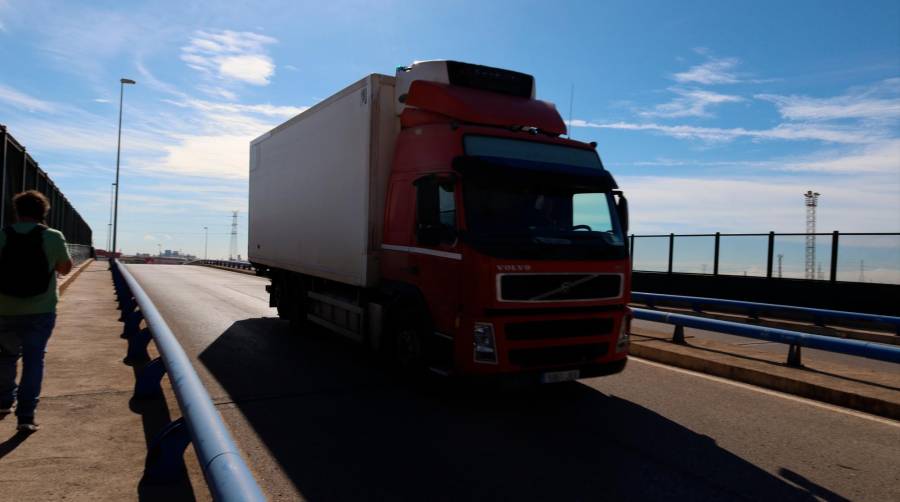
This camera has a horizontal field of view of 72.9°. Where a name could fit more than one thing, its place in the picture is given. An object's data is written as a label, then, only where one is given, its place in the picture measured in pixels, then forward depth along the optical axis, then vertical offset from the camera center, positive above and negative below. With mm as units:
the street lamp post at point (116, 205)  41688 +1923
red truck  5762 +222
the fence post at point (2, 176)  9680 +831
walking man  4754 -502
